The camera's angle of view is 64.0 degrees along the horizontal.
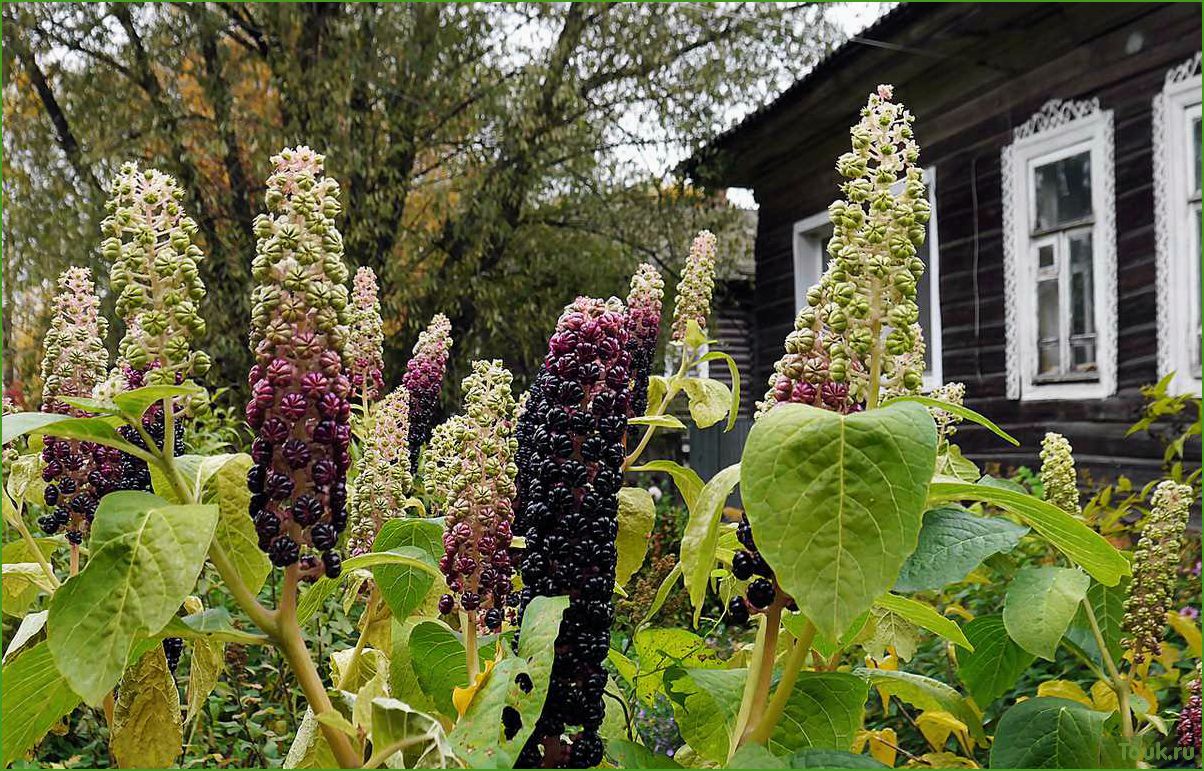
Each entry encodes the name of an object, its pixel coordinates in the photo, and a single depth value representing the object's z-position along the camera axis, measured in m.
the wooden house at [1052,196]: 5.62
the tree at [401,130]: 9.30
